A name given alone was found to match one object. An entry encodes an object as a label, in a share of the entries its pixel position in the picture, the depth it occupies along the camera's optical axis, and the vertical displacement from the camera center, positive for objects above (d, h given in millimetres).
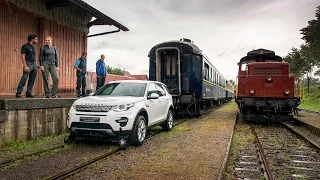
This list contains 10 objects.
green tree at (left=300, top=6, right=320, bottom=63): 28281 +5660
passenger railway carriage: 14812 +1069
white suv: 7219 -565
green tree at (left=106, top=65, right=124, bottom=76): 81588 +5933
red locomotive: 12812 -9
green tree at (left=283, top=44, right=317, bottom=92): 53688 +5214
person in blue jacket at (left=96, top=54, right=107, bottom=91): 12781 +898
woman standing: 9219 +873
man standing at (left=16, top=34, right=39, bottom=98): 8281 +809
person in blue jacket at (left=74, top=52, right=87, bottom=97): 11422 +865
